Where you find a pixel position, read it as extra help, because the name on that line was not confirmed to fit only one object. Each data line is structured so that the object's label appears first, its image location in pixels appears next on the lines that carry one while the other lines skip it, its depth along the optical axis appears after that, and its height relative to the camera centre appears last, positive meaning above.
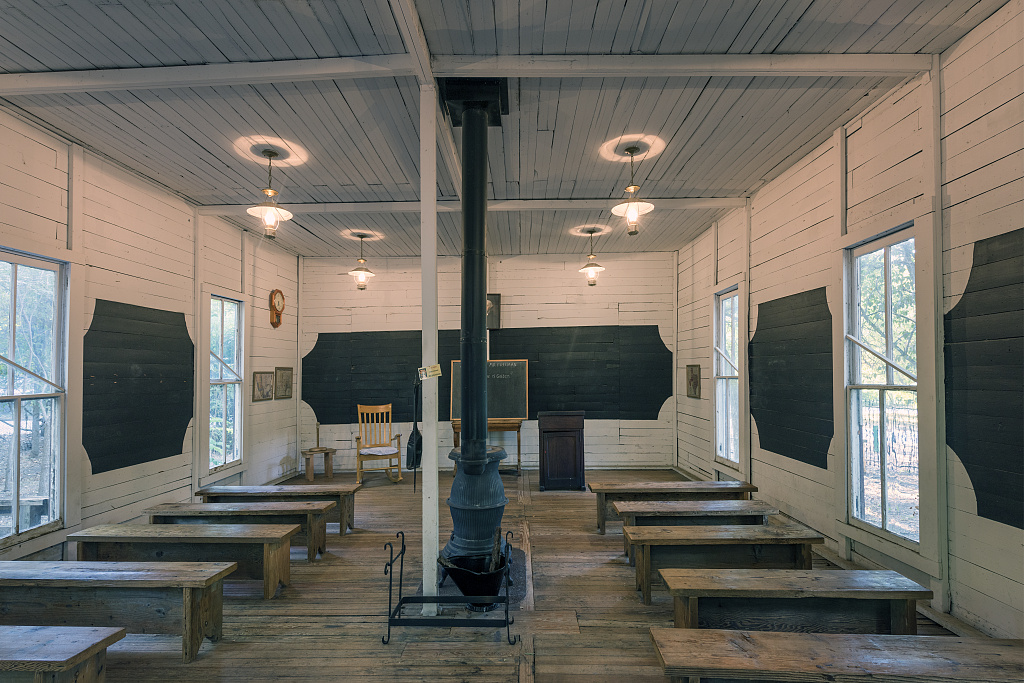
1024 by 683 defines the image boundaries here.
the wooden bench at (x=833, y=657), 2.02 -1.18
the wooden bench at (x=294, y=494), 5.07 -1.27
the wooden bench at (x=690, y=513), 4.23 -1.19
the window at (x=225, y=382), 6.62 -0.24
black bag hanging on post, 3.57 -0.58
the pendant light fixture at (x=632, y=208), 4.55 +1.35
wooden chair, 8.12 -1.12
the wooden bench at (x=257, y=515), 4.41 -1.28
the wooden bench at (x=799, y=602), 2.71 -1.27
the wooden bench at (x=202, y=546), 3.71 -1.34
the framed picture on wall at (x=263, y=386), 7.36 -0.33
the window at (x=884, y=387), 3.69 -0.17
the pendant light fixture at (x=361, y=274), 7.39 +1.26
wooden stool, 7.89 -1.46
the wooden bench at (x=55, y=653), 2.16 -1.23
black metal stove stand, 3.08 -1.50
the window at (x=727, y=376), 6.61 -0.15
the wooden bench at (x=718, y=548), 3.59 -1.30
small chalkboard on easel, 8.23 -0.40
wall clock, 7.96 +0.87
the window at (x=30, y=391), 3.97 -0.23
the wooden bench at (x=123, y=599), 2.94 -1.35
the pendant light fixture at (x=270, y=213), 4.41 +1.26
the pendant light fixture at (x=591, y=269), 7.37 +1.33
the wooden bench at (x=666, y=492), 4.97 -1.21
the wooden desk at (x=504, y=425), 7.84 -0.93
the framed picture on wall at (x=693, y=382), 7.64 -0.27
